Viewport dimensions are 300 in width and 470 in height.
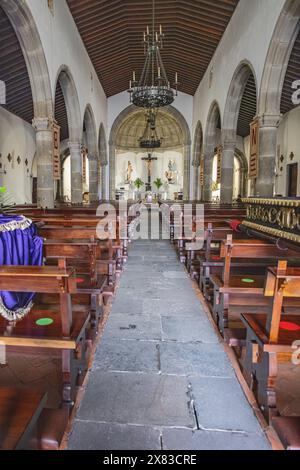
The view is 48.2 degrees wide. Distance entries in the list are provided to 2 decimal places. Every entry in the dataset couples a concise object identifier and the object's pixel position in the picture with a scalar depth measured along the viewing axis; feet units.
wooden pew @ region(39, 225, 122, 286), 11.94
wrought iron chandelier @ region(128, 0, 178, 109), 31.30
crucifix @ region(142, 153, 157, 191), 65.23
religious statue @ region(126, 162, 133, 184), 70.03
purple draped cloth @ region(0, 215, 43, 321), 7.41
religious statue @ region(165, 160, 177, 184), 69.05
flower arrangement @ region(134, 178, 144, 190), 70.03
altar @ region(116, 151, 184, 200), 69.31
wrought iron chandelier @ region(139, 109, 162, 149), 50.67
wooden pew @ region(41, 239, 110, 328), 9.38
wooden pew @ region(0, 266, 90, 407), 5.43
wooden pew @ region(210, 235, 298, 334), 9.20
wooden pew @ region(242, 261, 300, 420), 5.41
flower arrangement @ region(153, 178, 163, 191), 69.67
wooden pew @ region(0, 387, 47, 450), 3.76
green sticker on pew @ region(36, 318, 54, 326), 6.84
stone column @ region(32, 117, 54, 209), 24.26
